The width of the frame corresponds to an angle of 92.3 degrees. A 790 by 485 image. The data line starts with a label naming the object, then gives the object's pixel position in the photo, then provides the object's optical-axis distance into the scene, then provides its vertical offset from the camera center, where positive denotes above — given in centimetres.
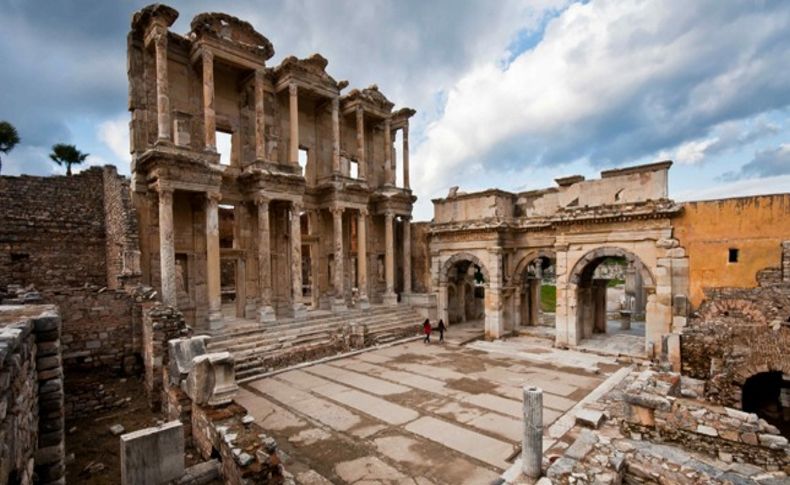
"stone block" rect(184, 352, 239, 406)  741 -278
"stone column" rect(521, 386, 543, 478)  667 -365
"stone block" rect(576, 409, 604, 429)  843 -415
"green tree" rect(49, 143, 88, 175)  3020 +709
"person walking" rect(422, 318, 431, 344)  1769 -428
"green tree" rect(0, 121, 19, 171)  2439 +698
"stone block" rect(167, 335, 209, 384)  834 -253
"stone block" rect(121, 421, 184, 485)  524 -302
